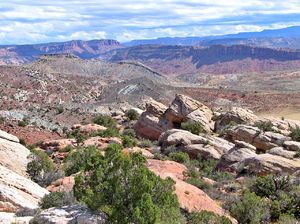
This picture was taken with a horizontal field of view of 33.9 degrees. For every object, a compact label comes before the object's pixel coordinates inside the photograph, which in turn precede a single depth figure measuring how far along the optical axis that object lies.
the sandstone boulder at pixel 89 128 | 46.25
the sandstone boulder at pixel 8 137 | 29.78
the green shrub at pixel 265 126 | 42.59
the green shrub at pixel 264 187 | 25.31
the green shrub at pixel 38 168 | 24.64
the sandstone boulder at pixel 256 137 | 37.22
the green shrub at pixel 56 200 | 17.19
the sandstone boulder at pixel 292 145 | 33.53
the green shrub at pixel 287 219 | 19.50
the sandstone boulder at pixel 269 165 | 29.20
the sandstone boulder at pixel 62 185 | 21.20
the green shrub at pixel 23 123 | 47.06
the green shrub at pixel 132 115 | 58.75
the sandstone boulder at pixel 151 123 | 48.22
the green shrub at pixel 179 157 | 33.81
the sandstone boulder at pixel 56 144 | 35.50
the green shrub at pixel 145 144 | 40.22
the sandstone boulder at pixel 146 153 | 33.49
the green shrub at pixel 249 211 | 20.58
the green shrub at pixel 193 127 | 44.44
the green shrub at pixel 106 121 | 54.46
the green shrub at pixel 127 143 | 36.83
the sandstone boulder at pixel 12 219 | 14.96
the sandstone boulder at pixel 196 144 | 36.31
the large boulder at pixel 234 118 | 48.38
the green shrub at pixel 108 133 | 41.72
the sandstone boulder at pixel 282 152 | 31.71
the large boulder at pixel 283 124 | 44.36
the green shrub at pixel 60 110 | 68.38
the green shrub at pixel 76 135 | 36.77
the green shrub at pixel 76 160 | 25.48
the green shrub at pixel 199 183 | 25.39
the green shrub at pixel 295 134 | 38.68
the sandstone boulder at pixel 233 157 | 32.31
